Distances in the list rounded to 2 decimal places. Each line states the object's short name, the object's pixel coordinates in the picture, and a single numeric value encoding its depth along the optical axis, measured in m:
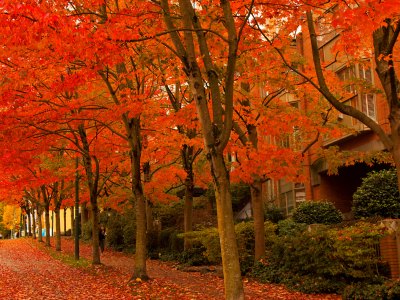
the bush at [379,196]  13.67
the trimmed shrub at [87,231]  34.84
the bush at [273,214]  22.00
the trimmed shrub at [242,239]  14.70
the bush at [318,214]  17.69
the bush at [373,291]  8.02
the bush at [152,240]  22.47
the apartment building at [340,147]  17.47
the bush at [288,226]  16.73
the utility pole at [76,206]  20.25
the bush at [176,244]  20.19
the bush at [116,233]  27.35
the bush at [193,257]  17.30
